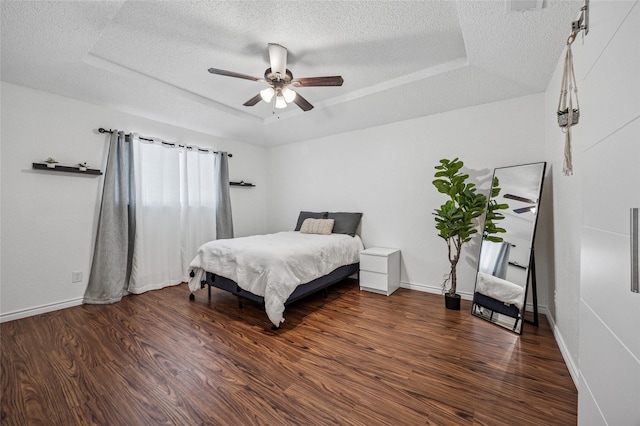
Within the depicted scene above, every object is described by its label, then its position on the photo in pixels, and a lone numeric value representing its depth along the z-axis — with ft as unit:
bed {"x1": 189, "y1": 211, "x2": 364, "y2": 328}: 8.02
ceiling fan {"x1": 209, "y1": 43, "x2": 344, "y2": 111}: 7.10
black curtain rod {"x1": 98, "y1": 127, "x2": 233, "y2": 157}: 10.19
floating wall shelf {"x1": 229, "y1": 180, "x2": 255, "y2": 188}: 14.99
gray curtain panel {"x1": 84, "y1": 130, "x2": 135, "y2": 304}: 10.01
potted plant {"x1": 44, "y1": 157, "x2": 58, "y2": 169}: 8.89
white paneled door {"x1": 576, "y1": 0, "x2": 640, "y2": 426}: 1.97
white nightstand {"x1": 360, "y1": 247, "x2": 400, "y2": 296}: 10.72
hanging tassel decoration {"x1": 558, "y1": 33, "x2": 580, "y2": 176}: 4.03
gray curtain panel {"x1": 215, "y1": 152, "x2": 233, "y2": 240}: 14.21
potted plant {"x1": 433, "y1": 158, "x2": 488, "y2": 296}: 9.11
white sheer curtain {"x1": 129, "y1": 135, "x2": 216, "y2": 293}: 11.32
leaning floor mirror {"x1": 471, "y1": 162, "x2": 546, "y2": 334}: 7.72
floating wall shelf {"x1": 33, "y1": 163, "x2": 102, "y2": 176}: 8.78
